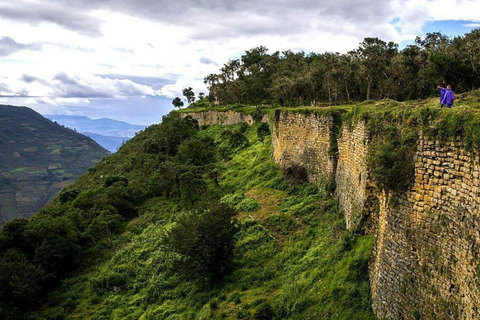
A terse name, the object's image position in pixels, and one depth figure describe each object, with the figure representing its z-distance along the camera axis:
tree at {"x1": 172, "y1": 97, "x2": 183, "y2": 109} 102.19
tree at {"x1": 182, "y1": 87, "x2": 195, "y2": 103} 93.25
